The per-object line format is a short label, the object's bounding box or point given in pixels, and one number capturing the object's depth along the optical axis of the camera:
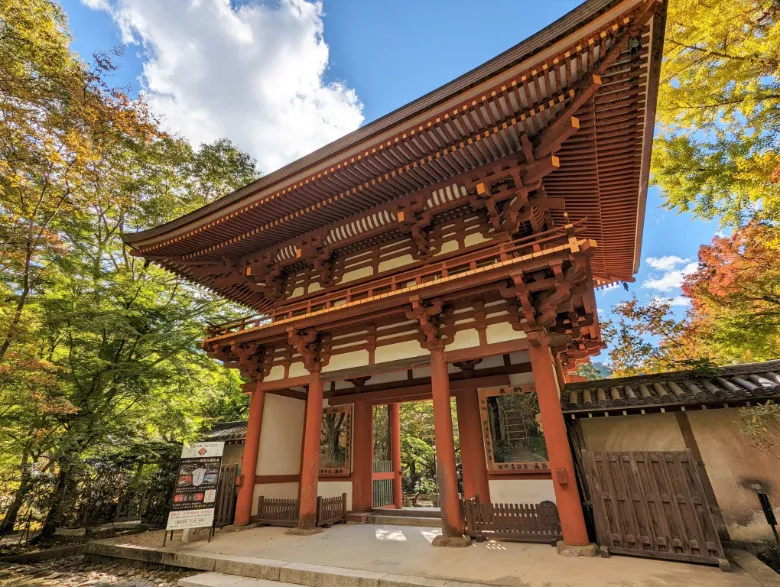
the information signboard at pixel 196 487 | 7.16
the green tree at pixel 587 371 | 27.33
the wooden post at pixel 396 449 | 11.16
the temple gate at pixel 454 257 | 5.76
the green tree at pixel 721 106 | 9.05
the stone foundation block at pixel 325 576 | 4.72
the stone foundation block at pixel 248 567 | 5.48
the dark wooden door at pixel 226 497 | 9.12
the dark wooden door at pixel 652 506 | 4.93
